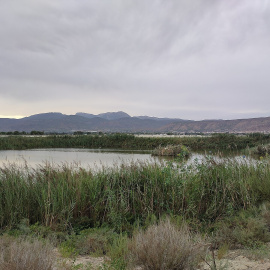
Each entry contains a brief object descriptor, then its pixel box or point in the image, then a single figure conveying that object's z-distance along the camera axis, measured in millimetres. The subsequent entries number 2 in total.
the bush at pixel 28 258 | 2652
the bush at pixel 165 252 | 3086
